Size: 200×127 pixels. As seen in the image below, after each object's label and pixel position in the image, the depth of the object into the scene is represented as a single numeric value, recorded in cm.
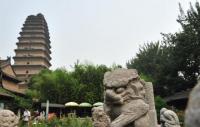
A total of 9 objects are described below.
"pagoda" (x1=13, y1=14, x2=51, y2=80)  3675
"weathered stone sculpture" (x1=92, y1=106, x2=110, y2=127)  329
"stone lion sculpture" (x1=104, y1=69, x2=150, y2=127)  244
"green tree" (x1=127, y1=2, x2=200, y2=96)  1638
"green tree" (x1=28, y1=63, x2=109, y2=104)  2400
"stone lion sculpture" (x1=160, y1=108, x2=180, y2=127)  375
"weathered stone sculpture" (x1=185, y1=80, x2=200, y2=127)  56
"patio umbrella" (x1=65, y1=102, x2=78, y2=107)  2059
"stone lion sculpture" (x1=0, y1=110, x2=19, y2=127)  286
